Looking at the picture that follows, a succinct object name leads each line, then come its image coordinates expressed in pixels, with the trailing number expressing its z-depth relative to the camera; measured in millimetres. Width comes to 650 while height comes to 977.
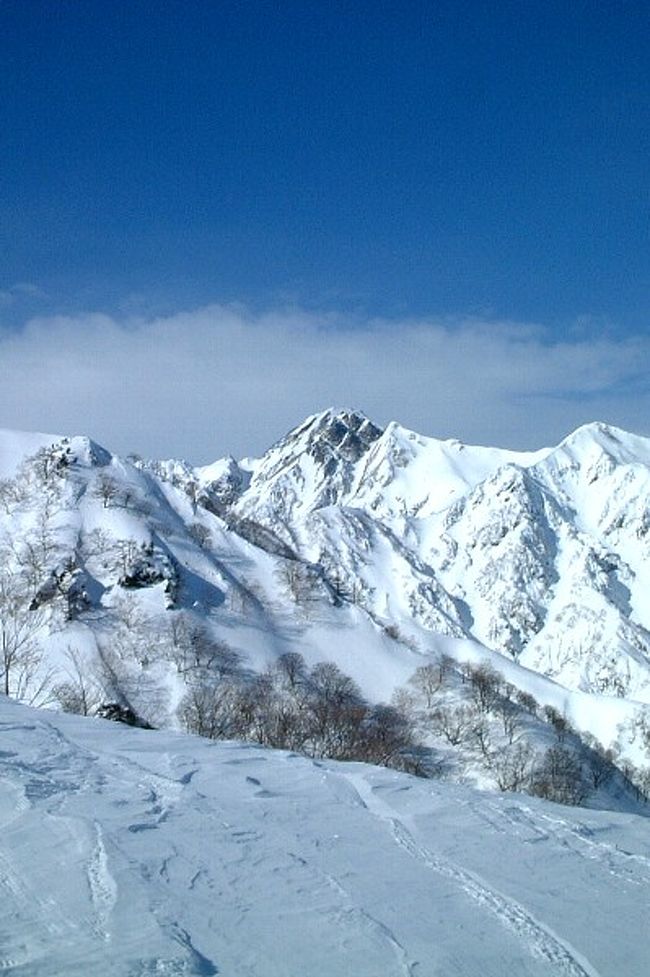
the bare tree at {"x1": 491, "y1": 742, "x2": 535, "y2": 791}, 42344
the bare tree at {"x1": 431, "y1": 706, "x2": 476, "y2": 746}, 50812
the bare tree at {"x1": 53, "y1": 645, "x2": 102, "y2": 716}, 39759
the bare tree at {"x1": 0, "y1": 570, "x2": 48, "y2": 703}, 44384
